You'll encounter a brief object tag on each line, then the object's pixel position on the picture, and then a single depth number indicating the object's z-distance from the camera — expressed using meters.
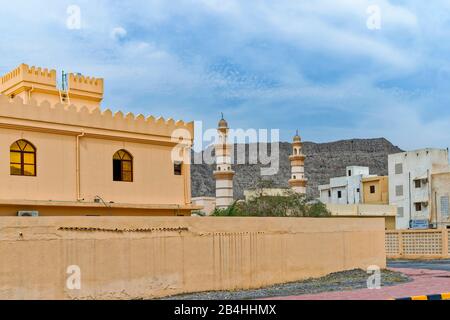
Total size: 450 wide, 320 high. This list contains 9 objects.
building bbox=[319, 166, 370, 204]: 63.69
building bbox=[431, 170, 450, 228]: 52.78
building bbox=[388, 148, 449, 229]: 54.06
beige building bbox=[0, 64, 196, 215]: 18.30
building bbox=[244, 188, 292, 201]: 44.23
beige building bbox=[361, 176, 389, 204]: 61.00
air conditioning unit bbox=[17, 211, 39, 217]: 18.00
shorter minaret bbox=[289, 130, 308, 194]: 61.99
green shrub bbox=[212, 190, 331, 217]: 39.84
